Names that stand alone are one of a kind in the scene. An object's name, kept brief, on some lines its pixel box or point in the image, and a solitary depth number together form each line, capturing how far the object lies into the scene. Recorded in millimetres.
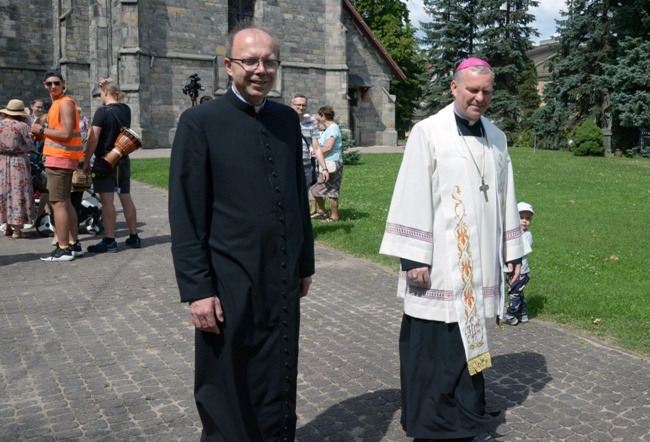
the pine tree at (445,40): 49375
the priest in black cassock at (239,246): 2895
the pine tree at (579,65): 36656
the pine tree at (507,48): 46594
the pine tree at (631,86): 31250
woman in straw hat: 10242
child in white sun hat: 6312
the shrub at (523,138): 43091
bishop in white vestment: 3723
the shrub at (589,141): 32688
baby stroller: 11227
